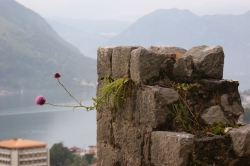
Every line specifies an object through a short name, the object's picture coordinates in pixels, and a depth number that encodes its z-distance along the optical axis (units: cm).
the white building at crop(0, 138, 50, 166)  4150
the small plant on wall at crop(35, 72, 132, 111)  343
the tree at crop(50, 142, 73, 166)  5662
